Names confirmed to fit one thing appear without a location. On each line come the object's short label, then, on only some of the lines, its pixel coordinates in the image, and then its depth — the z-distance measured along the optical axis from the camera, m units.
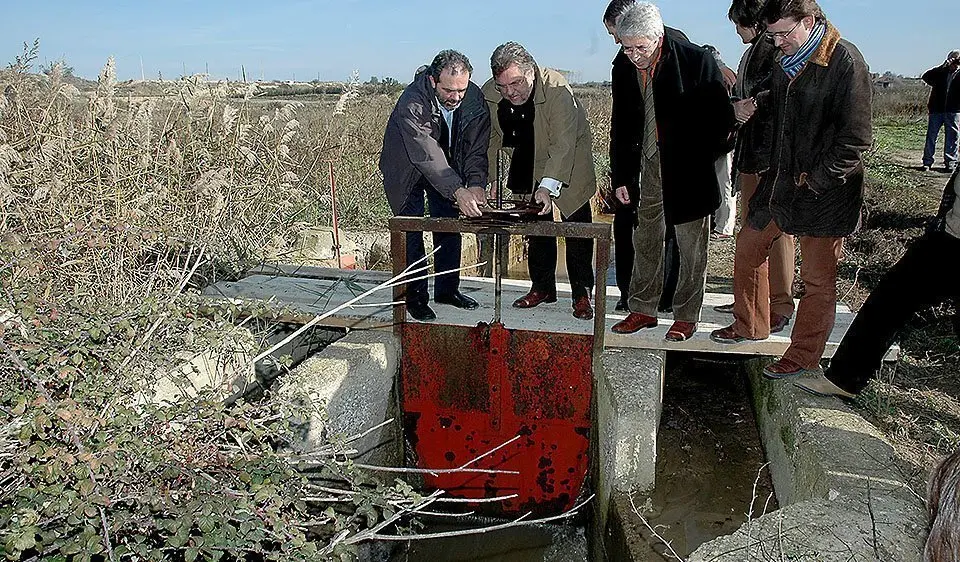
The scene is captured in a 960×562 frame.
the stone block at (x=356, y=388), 3.74
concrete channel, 2.44
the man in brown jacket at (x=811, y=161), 3.30
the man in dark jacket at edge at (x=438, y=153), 4.09
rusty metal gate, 4.25
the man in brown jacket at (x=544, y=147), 4.19
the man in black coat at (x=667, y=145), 3.78
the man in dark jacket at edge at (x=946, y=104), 11.28
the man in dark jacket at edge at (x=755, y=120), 3.80
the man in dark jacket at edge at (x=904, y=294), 3.08
